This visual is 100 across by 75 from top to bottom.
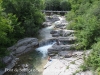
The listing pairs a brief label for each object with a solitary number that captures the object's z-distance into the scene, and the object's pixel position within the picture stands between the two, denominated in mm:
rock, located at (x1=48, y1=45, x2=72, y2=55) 14575
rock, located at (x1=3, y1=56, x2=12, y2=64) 12085
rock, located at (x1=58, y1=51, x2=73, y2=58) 13409
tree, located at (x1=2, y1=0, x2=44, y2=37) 16898
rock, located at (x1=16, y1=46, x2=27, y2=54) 14649
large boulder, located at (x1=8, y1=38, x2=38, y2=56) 14452
